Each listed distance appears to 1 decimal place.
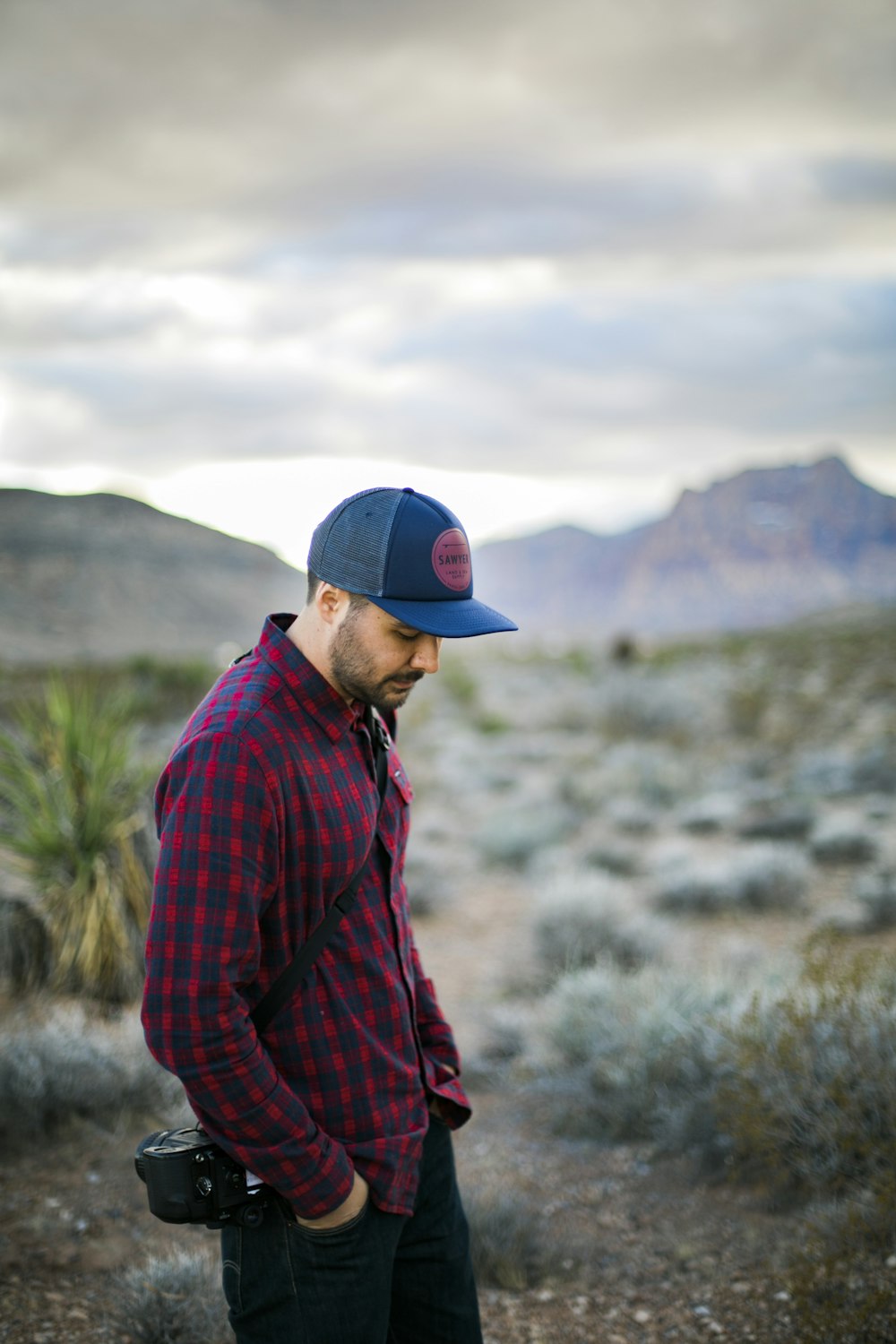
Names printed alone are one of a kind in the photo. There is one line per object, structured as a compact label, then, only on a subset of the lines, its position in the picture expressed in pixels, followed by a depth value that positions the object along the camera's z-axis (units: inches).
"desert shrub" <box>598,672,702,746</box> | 651.6
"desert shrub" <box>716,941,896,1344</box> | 124.6
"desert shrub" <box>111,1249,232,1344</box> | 116.3
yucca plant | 218.7
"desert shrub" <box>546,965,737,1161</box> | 166.4
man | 67.6
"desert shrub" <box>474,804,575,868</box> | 387.2
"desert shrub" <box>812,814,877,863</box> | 343.5
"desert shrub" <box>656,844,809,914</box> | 304.3
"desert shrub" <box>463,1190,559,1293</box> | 135.8
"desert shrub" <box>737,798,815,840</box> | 384.2
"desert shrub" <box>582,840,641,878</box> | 352.8
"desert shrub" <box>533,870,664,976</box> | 255.0
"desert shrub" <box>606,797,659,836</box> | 413.4
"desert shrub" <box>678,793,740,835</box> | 406.6
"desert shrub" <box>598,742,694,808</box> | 463.2
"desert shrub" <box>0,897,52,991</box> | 220.1
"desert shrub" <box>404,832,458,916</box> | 327.6
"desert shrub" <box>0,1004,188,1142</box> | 162.9
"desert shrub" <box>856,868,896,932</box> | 273.0
